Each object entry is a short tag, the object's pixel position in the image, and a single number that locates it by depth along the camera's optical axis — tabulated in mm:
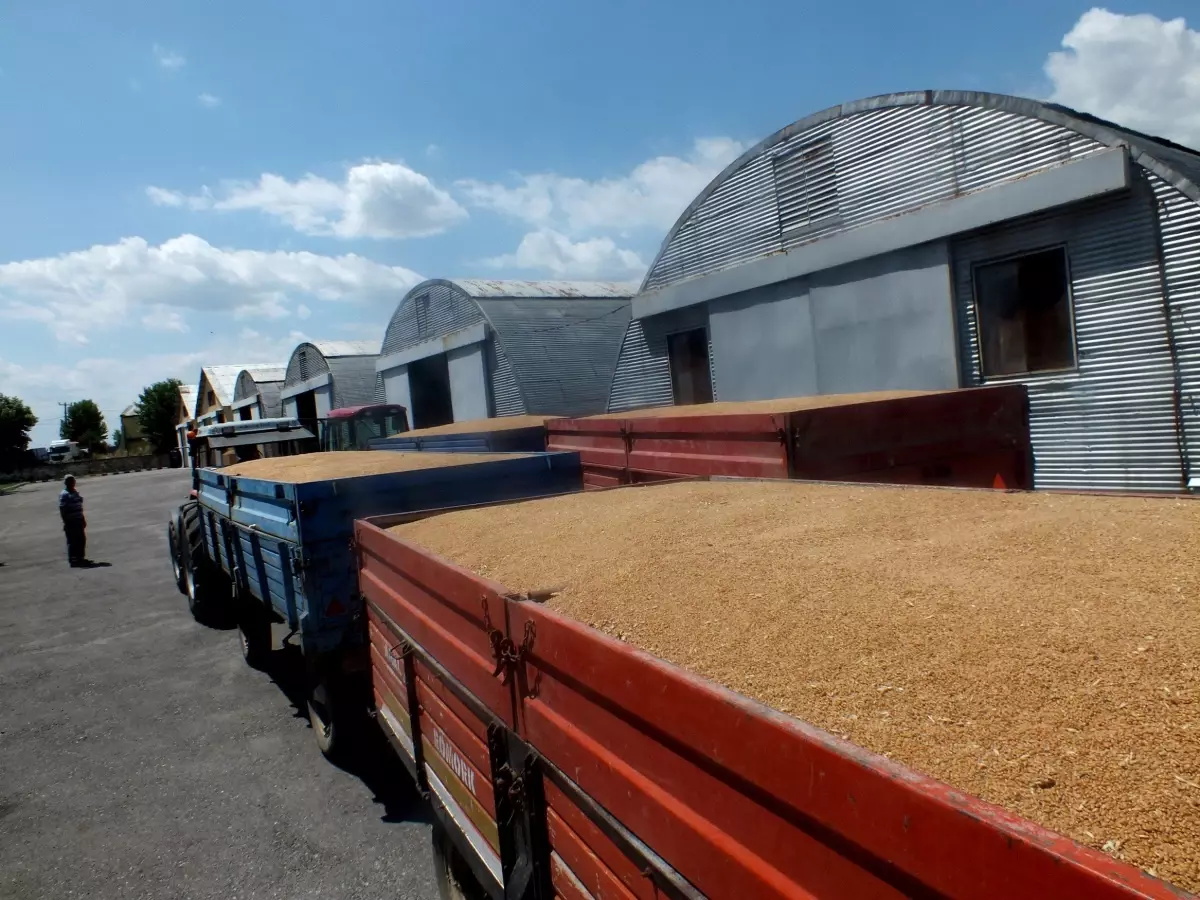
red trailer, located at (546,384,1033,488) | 5965
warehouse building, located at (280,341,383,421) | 31984
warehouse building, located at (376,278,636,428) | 21500
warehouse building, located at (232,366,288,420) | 41438
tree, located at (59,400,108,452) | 100438
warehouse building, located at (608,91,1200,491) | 8625
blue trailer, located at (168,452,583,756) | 5762
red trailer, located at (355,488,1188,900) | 1329
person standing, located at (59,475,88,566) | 17203
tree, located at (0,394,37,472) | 67062
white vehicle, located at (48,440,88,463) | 82325
